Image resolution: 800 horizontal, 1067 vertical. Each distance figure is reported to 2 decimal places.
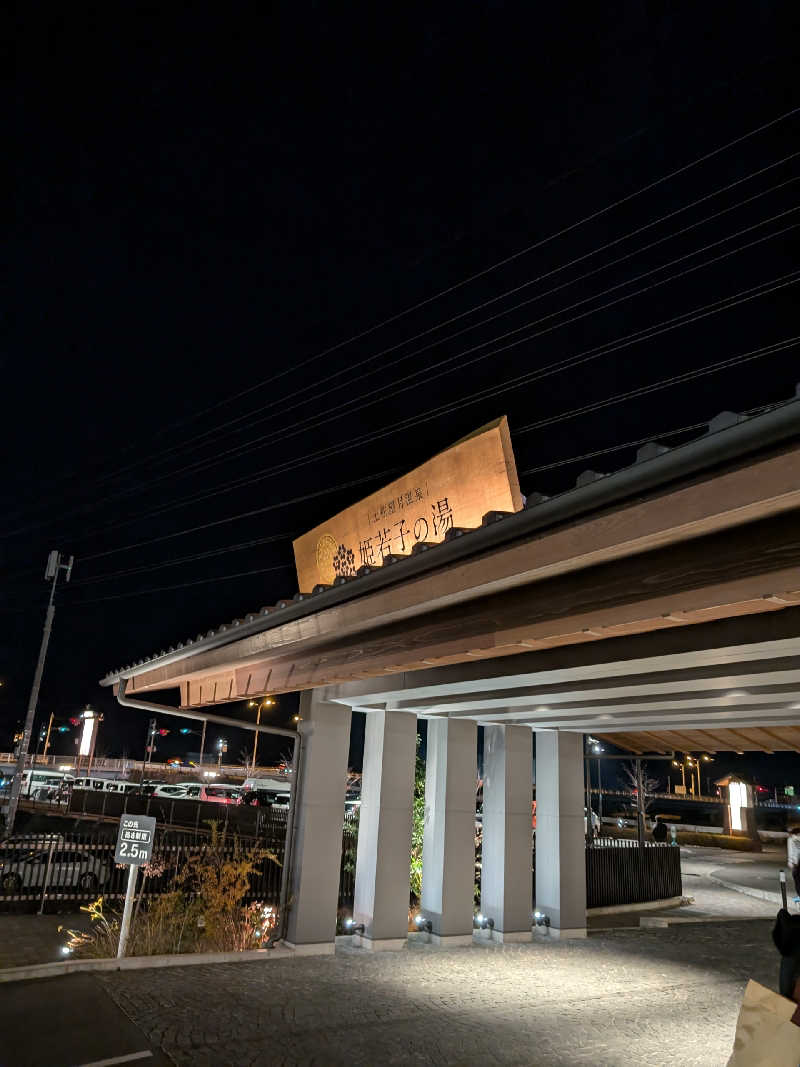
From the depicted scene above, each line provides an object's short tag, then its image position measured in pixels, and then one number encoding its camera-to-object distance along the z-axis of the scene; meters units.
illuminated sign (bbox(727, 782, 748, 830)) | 33.53
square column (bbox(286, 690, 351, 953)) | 9.84
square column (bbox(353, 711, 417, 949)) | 10.41
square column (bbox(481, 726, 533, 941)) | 11.36
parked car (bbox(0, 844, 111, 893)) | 12.31
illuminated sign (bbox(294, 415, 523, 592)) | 9.93
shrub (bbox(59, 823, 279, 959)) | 9.06
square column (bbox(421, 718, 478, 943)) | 10.86
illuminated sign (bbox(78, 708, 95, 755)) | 55.66
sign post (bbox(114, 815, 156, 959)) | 8.78
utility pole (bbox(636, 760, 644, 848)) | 19.88
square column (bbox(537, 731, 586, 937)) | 11.95
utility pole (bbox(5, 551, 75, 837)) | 23.59
